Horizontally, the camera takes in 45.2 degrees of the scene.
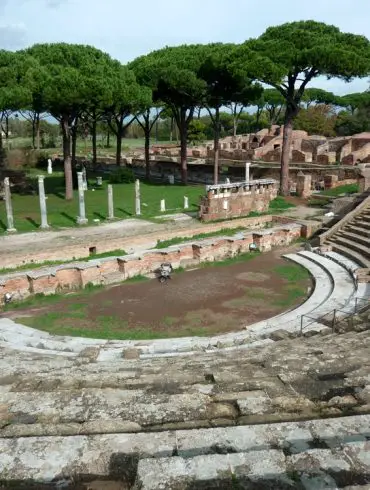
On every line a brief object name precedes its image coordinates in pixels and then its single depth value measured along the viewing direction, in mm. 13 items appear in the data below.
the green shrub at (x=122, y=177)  37000
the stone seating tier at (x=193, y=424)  3570
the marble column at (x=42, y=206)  20667
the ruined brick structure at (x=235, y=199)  23562
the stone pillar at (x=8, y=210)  20031
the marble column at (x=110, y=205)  22625
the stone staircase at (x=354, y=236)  17891
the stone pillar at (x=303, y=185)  30078
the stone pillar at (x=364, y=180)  27516
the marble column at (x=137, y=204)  24069
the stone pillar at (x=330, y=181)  33031
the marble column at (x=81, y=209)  21562
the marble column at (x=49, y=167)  41094
